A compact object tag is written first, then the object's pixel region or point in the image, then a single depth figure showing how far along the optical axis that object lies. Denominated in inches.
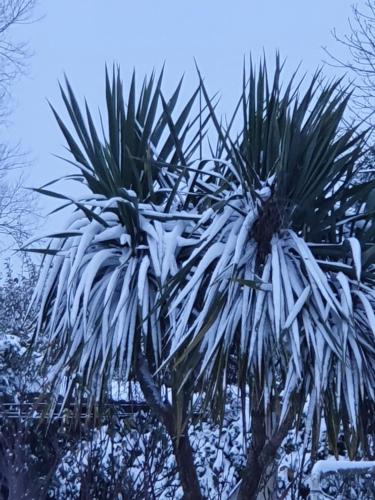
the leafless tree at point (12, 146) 505.0
